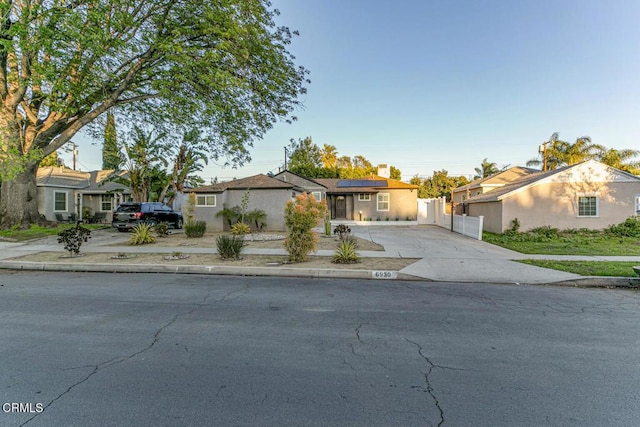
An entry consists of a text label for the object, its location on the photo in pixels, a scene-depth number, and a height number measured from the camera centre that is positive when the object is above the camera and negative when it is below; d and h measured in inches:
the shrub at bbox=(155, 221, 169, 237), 664.7 -28.2
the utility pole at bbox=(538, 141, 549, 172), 1188.5 +222.1
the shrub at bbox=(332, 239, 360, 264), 390.9 -48.0
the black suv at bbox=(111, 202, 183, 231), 741.3 +3.2
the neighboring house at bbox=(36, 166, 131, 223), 967.6 +70.3
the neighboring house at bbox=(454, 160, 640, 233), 757.3 +35.7
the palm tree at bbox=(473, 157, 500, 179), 1743.4 +254.4
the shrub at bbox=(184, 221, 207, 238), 646.5 -26.2
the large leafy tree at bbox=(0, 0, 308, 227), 466.6 +247.6
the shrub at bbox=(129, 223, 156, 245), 542.0 -34.7
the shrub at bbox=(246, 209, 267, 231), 809.5 -5.1
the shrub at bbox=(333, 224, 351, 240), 625.0 -28.6
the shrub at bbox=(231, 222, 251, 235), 709.9 -28.9
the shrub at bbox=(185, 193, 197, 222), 684.9 +17.8
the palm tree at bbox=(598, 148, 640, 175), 1059.9 +185.6
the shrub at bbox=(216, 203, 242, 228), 806.5 +5.1
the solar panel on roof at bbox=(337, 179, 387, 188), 1142.3 +118.6
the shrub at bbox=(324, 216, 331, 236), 695.6 -27.7
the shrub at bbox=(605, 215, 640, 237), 707.4 -30.7
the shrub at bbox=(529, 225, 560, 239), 702.7 -37.8
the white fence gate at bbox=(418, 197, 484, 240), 693.3 -10.2
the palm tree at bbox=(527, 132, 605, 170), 1137.4 +230.4
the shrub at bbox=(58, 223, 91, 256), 423.4 -29.2
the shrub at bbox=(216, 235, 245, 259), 413.7 -41.1
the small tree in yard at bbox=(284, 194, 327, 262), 396.2 -12.7
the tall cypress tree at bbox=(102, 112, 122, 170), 783.1 +203.4
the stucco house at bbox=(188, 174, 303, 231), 818.2 +43.5
